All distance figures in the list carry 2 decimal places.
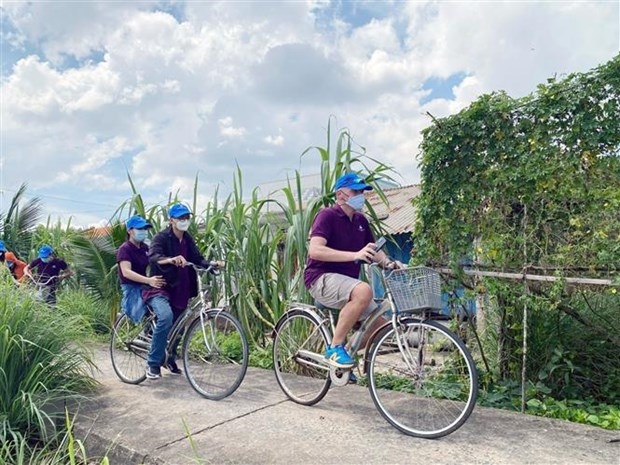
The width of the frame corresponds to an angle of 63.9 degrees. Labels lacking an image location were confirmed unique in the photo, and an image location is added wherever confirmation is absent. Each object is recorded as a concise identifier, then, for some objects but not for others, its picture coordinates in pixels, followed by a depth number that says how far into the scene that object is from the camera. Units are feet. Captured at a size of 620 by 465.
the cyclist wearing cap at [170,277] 14.51
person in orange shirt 28.25
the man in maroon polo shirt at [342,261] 11.36
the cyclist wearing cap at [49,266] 26.86
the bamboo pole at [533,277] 10.68
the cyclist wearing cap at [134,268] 15.37
